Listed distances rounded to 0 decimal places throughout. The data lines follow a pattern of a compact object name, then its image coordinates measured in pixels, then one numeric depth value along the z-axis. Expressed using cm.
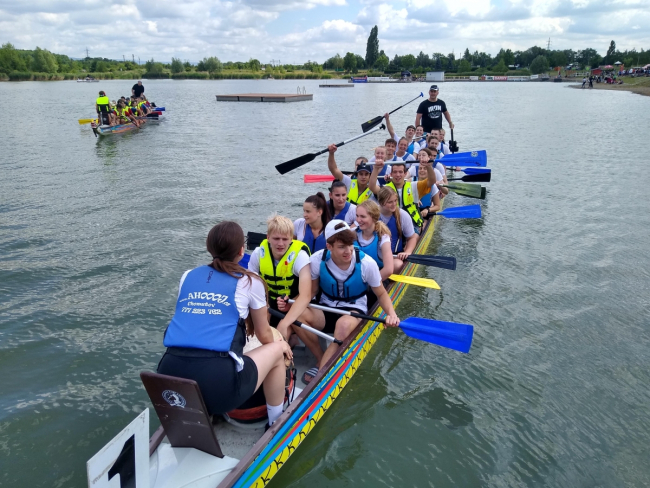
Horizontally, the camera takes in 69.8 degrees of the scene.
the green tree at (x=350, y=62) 13412
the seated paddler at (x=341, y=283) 427
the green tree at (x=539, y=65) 12212
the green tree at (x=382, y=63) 13412
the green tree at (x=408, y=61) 13366
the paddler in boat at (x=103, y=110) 2108
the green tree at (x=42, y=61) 9125
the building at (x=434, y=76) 10919
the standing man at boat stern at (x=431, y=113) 1310
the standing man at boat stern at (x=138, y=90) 2727
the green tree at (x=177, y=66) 10950
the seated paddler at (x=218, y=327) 284
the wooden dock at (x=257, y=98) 4288
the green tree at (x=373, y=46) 13412
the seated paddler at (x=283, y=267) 425
